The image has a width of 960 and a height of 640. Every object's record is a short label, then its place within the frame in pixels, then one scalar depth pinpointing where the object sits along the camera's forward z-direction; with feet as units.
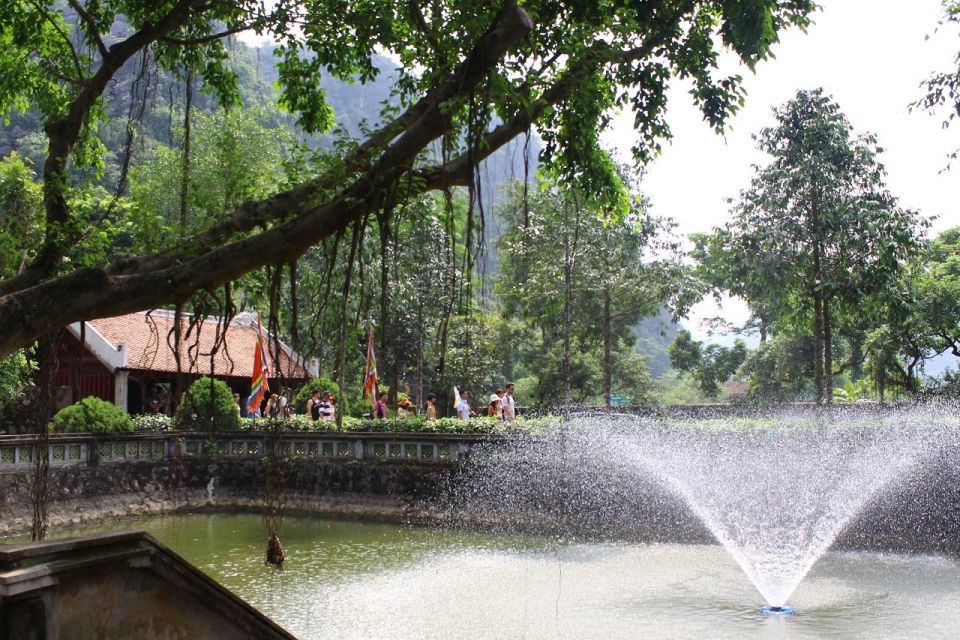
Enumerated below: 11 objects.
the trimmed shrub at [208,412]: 62.44
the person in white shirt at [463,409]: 59.88
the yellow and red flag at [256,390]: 62.34
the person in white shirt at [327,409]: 63.63
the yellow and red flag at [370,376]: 61.31
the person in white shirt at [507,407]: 59.00
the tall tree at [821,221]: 68.95
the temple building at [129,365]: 76.64
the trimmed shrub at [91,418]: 57.26
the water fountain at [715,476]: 42.65
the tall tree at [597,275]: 85.05
